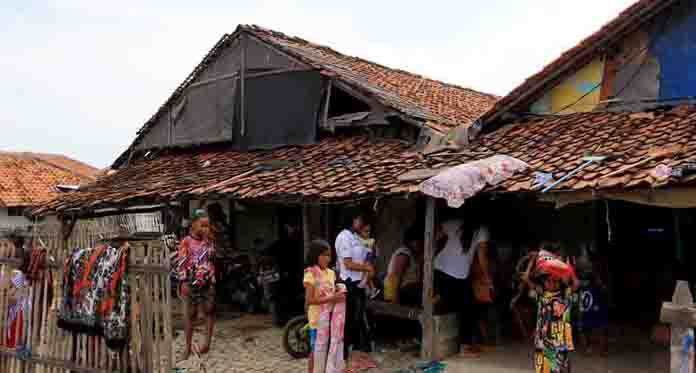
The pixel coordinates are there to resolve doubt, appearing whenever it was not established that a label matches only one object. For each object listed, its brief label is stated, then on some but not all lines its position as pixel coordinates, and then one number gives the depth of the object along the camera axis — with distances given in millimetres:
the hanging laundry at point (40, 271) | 6375
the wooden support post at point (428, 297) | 7387
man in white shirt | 6758
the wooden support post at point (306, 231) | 8938
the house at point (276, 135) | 9117
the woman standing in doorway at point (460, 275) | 7691
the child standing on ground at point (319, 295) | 5898
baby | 6973
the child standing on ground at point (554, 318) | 5043
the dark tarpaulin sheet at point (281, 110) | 11359
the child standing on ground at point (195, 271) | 7336
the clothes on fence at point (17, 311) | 6656
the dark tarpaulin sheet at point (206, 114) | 12656
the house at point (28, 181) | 25781
